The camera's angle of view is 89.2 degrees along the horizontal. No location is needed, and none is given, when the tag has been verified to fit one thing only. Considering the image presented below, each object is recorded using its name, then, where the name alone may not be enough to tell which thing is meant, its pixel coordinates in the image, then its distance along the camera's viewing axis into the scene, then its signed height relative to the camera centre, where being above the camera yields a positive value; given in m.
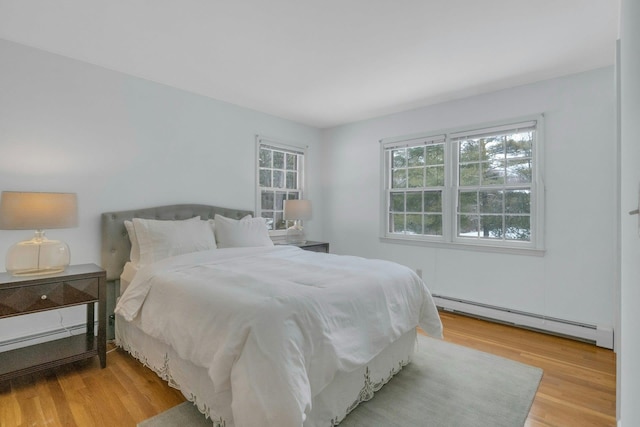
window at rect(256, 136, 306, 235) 4.36 +0.49
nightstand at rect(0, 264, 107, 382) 2.09 -0.64
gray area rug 1.83 -1.17
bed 1.43 -0.60
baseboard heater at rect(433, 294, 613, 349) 2.88 -1.07
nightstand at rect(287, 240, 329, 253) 4.14 -0.44
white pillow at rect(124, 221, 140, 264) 2.86 -0.28
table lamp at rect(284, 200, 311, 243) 4.29 -0.02
